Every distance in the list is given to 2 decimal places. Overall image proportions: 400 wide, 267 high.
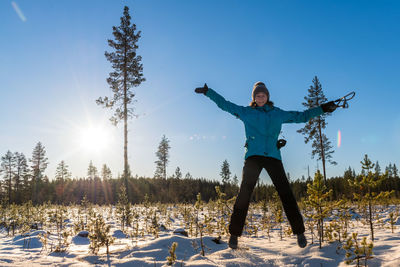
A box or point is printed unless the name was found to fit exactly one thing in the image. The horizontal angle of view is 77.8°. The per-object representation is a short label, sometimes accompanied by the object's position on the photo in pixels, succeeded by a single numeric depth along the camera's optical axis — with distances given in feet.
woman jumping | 11.53
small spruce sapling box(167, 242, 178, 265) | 8.84
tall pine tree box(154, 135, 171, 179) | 144.46
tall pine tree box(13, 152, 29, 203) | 146.51
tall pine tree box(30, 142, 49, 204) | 141.90
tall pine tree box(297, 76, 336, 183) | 88.28
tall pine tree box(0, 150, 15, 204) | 146.41
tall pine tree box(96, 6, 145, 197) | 51.34
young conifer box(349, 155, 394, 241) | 12.22
